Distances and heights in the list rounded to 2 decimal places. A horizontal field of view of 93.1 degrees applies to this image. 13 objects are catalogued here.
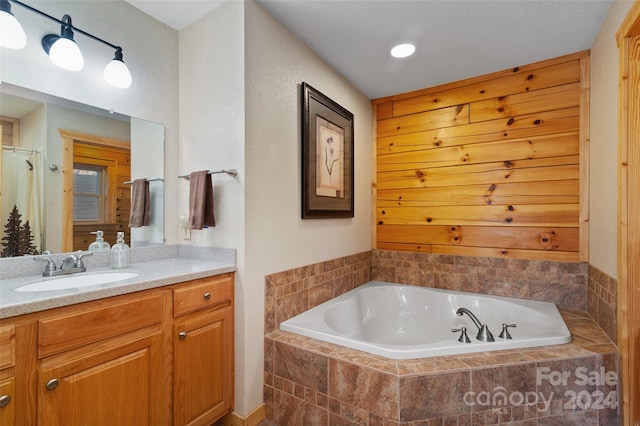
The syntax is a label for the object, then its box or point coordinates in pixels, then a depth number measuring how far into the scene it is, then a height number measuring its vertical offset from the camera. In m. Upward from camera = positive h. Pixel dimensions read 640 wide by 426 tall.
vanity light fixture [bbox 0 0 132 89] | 1.28 +0.80
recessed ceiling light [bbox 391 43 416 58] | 2.16 +1.20
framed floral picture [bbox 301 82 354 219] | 2.16 +0.45
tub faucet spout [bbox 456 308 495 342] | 2.04 -0.81
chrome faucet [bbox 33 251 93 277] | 1.41 -0.25
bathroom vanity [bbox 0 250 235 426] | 0.98 -0.55
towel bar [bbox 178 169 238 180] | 1.72 +0.24
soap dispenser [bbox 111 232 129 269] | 1.63 -0.22
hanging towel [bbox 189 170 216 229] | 1.71 +0.07
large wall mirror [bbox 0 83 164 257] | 1.39 +0.22
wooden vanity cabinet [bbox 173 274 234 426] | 1.44 -0.70
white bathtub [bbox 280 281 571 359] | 1.67 -0.76
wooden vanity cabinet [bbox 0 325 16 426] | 0.91 -0.49
